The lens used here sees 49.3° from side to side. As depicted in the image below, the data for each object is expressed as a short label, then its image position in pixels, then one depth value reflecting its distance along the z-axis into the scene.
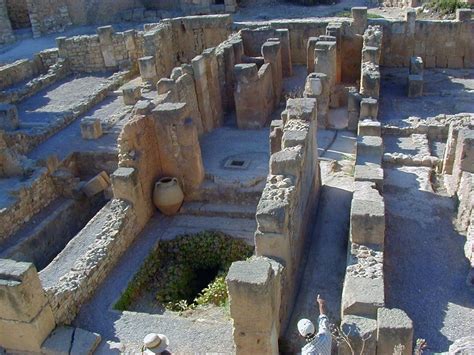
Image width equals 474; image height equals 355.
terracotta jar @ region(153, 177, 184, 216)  11.18
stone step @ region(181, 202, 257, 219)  11.30
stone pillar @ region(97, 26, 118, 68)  21.12
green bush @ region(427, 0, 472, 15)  20.60
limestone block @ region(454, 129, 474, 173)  9.67
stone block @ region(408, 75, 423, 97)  15.71
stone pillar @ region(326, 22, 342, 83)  16.78
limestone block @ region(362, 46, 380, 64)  15.30
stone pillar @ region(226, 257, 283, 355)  6.49
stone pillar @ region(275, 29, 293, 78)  17.56
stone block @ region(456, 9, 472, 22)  17.12
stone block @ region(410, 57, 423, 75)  16.42
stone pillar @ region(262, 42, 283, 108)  15.80
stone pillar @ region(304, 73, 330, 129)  13.58
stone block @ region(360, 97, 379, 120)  13.00
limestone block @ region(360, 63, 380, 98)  13.98
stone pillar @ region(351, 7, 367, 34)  17.61
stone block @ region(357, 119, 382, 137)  12.13
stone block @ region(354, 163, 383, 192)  9.44
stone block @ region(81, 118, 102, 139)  15.30
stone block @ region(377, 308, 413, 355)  6.15
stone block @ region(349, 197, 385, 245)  7.61
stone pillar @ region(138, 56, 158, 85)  18.20
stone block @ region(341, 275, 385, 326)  6.66
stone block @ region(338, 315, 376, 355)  6.43
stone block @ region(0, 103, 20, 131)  15.99
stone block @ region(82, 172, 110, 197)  13.38
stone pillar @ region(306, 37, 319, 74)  16.67
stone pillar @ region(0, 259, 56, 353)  7.47
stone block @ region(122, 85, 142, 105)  17.52
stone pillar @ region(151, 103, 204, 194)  10.95
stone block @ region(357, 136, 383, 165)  10.57
